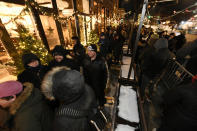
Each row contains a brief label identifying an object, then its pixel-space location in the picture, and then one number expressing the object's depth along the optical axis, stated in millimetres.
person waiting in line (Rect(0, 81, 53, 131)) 1055
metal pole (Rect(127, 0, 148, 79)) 2252
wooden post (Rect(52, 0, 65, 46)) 4907
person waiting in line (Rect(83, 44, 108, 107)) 2531
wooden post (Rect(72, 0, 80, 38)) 5916
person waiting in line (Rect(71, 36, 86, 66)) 4570
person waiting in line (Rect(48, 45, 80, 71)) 2520
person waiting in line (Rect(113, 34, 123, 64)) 6133
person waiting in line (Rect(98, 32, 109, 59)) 5324
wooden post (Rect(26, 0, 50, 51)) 3786
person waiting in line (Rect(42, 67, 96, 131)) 912
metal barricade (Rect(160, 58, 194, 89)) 2844
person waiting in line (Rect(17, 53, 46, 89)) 2185
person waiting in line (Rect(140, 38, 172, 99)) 2721
